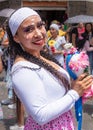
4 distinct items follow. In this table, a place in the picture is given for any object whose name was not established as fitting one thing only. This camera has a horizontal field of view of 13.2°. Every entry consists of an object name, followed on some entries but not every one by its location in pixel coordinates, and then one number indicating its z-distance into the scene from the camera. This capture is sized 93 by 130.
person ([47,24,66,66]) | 7.36
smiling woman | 2.04
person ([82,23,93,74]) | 8.96
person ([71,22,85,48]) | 9.67
